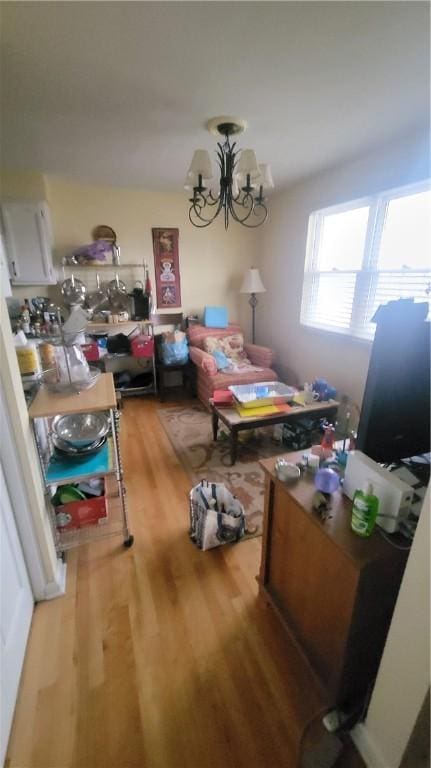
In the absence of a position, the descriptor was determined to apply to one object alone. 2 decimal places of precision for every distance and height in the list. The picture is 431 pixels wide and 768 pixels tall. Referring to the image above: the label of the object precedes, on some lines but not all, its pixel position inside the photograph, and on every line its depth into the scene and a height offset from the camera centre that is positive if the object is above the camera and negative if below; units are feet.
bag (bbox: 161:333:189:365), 12.17 -2.63
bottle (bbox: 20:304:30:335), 9.81 -1.18
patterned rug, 6.99 -4.56
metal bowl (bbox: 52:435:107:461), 5.02 -2.59
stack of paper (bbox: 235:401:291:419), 8.08 -3.25
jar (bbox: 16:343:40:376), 4.66 -1.14
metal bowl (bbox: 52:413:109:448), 5.13 -2.42
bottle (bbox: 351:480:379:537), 2.92 -2.07
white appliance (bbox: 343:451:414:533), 2.94 -1.93
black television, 3.13 -1.07
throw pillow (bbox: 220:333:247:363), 12.64 -2.60
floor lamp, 12.92 -0.10
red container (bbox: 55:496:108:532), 5.34 -3.84
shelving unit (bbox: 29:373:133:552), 4.54 -2.77
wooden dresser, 2.96 -3.15
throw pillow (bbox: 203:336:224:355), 12.30 -2.41
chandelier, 6.26 +2.14
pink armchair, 10.53 -2.94
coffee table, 7.88 -3.37
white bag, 5.62 -4.11
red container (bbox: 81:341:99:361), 10.86 -2.33
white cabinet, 9.75 +1.22
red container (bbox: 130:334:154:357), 11.99 -2.37
